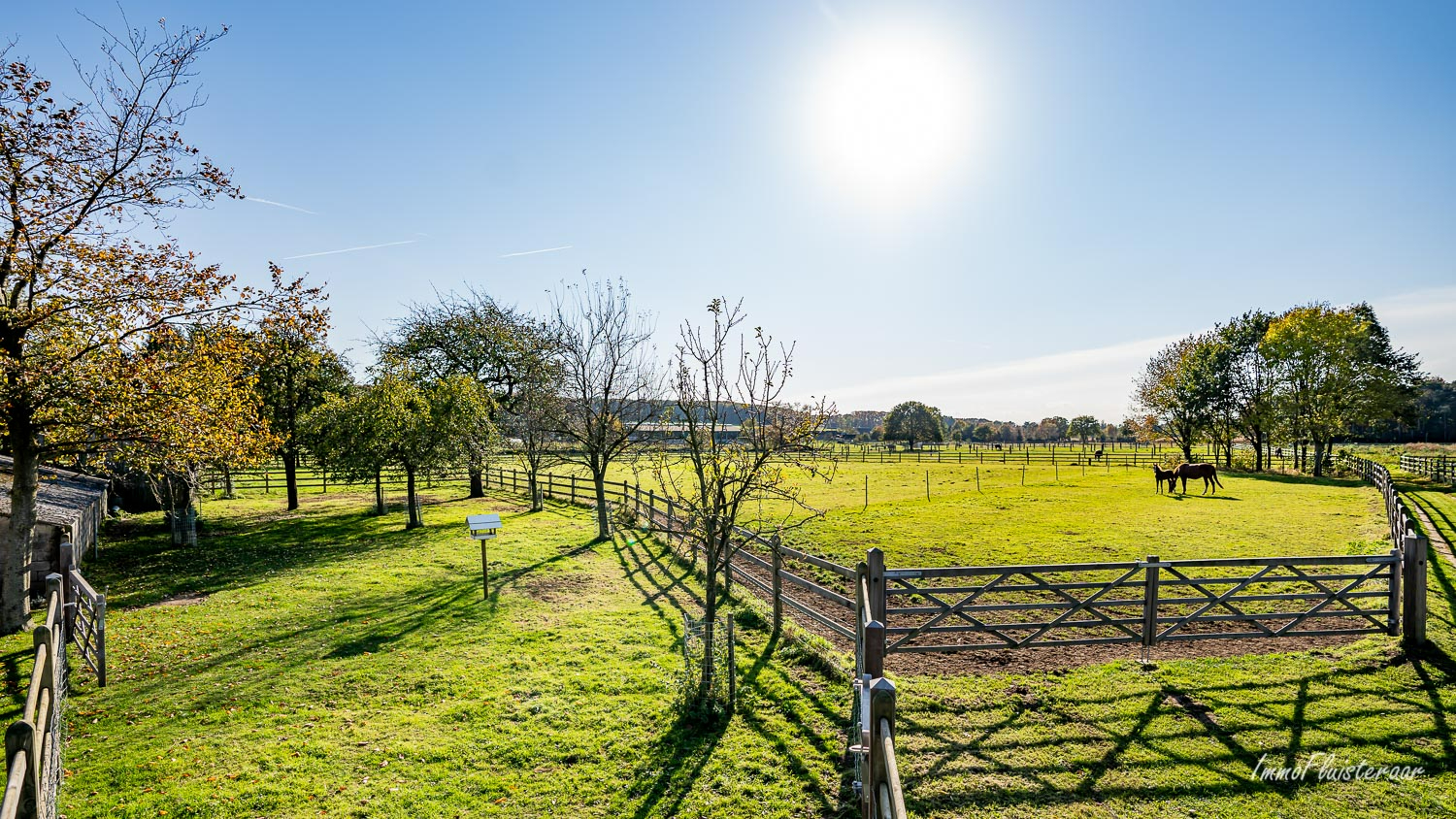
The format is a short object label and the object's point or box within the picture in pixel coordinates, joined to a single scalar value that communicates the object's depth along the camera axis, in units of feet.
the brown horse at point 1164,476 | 87.81
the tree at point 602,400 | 61.00
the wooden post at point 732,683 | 23.02
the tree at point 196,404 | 30.63
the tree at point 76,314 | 27.63
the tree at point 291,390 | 74.28
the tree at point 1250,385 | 128.98
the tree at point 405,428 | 62.69
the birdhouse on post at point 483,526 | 37.13
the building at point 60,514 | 35.83
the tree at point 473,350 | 98.37
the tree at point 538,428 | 67.97
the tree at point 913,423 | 315.99
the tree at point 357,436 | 62.34
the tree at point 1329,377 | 115.24
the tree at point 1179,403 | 135.74
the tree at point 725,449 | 23.05
